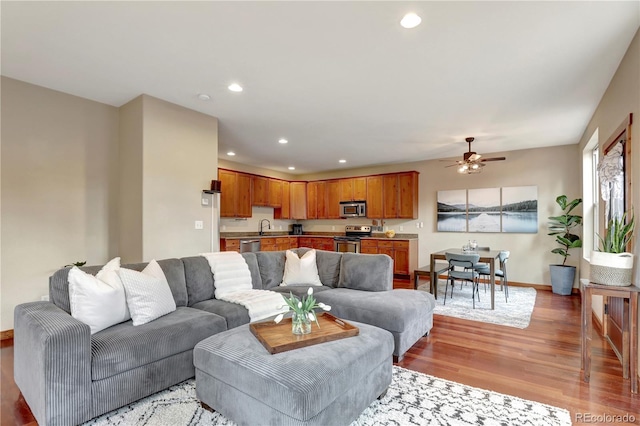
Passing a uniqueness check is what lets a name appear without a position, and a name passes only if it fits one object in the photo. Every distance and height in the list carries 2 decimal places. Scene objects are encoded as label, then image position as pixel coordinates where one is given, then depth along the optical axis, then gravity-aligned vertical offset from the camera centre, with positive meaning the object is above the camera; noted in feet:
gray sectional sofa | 5.84 -2.85
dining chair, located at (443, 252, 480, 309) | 14.44 -2.37
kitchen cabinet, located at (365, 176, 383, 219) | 24.75 +1.24
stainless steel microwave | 25.43 +0.36
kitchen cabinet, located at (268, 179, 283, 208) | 25.86 +1.66
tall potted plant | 17.61 -1.55
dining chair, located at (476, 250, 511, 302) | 15.93 -2.97
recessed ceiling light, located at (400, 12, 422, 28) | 7.25 +4.50
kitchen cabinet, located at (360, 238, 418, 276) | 22.39 -2.79
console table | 7.41 -2.88
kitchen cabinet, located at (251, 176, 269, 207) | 24.11 +1.74
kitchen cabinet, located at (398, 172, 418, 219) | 23.34 +1.32
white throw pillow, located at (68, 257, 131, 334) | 7.05 -1.98
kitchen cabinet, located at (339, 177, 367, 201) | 25.54 +1.99
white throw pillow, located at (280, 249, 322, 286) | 12.59 -2.32
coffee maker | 29.12 -1.48
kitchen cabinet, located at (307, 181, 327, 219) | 27.71 +1.16
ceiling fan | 16.52 +2.67
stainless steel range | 24.54 -2.02
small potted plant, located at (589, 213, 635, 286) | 7.72 -1.15
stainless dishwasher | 21.12 -2.19
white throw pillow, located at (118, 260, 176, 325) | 7.72 -2.08
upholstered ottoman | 5.15 -2.94
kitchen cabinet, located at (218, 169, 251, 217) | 21.85 +1.38
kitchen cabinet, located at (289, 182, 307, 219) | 28.09 +1.24
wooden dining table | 14.37 -2.24
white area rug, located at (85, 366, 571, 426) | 6.27 -4.13
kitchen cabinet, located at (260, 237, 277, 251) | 23.32 -2.31
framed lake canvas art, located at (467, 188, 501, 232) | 20.71 +0.19
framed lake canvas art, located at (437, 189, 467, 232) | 21.83 +0.13
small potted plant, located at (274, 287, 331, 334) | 6.72 -2.22
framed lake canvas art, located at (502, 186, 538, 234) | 19.58 +0.23
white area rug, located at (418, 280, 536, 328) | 13.07 -4.40
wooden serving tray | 6.13 -2.54
